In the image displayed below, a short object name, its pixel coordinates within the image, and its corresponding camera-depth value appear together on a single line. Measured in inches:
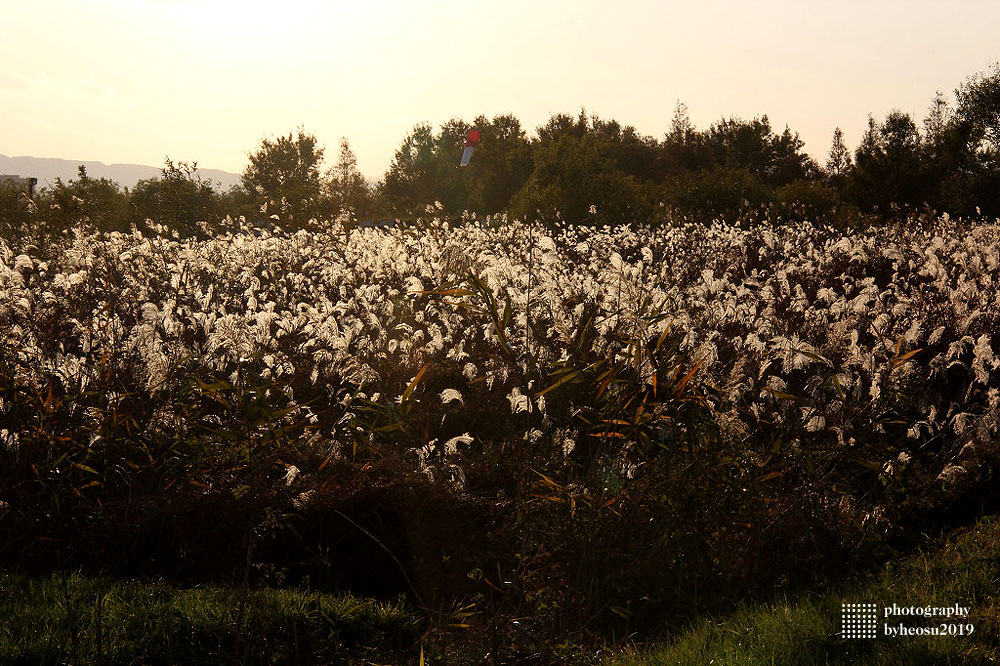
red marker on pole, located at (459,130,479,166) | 1102.0
